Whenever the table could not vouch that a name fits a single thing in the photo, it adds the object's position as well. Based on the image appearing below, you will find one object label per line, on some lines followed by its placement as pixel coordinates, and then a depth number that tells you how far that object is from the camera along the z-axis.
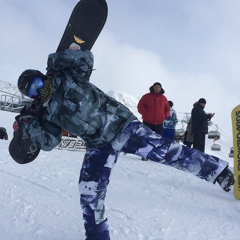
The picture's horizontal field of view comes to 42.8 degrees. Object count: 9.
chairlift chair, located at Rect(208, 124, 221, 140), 18.53
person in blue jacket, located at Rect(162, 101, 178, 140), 8.16
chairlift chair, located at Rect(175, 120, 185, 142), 14.82
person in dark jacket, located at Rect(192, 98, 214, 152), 6.30
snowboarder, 2.05
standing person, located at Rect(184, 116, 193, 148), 7.88
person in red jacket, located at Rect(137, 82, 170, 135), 6.20
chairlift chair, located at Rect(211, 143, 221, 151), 15.23
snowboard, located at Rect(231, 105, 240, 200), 3.83
